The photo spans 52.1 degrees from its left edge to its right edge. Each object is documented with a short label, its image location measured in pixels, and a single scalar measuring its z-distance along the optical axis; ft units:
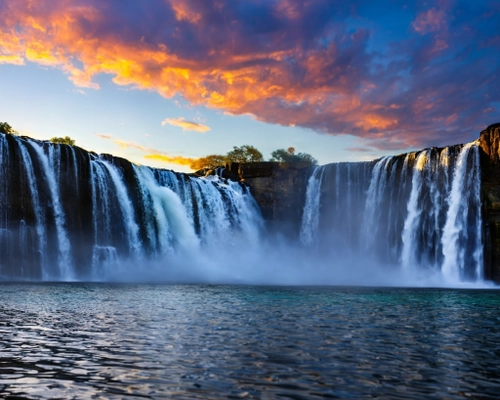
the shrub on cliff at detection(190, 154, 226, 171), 367.27
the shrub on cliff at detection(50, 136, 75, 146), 283.59
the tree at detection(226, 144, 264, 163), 362.33
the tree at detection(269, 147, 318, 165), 374.84
